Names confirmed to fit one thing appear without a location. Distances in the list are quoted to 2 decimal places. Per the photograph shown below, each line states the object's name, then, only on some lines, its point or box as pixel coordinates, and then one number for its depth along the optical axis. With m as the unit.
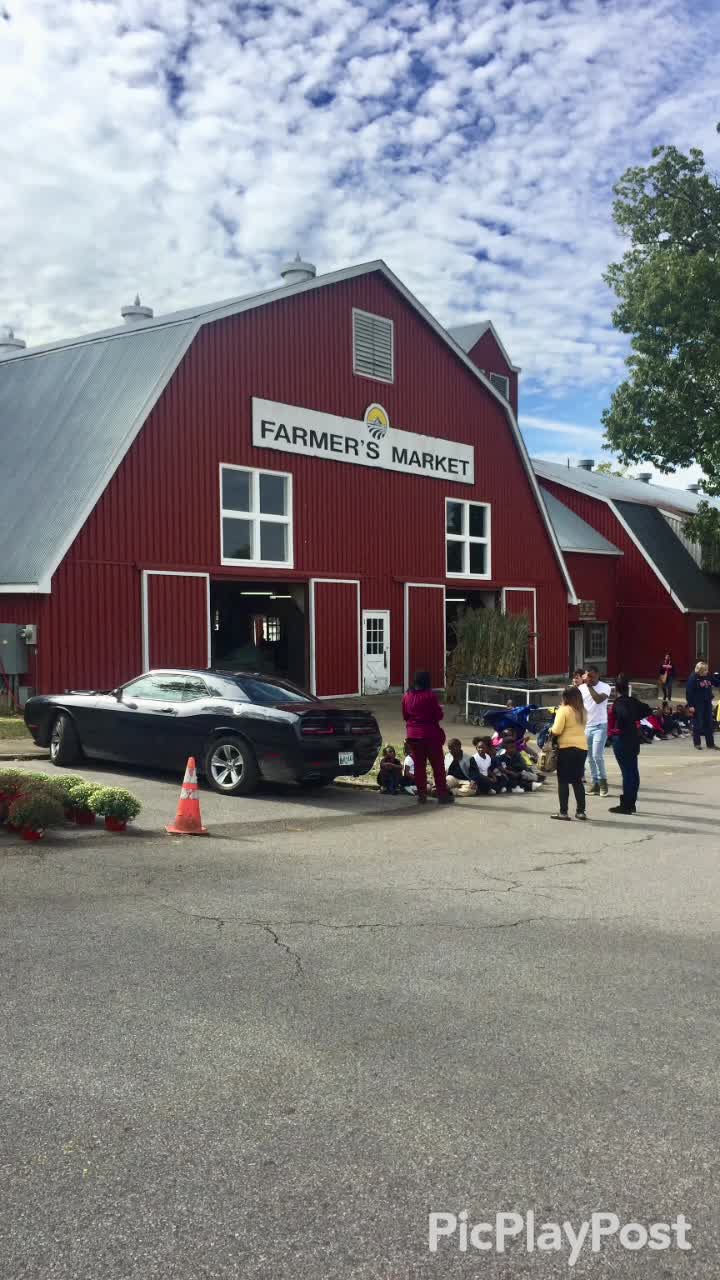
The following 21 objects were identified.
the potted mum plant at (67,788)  10.45
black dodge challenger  12.78
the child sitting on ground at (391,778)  13.96
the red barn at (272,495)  21.12
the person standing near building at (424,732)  13.14
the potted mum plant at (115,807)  10.42
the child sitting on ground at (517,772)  14.89
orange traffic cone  10.45
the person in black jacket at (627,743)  12.50
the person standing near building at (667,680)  29.19
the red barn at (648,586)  39.66
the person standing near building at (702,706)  21.44
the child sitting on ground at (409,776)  13.99
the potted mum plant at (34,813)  9.88
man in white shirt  14.27
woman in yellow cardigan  12.11
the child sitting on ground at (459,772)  14.45
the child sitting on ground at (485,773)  14.48
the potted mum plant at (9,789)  10.19
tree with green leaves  34.69
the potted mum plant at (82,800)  10.55
